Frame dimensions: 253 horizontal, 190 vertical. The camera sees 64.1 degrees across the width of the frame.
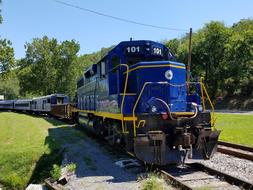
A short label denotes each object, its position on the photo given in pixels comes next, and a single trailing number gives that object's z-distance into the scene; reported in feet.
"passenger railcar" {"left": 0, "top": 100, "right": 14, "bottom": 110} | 128.72
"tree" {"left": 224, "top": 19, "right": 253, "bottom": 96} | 86.97
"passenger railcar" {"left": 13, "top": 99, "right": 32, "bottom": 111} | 105.51
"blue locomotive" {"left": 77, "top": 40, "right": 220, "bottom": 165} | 17.40
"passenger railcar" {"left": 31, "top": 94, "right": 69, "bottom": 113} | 77.66
